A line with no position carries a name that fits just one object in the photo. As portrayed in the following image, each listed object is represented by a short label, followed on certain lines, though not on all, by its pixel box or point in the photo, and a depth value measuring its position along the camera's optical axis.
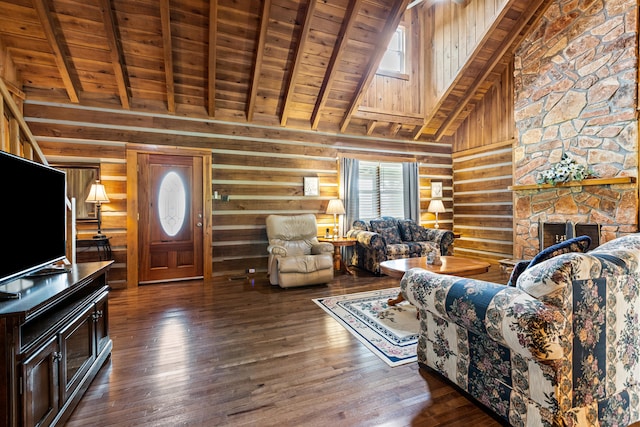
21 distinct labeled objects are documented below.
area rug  2.32
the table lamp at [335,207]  5.25
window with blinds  5.99
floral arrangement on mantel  4.41
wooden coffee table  3.00
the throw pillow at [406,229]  5.52
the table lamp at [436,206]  6.27
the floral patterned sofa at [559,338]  1.25
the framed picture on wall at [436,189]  6.63
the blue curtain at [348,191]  5.65
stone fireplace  4.01
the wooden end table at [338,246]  4.96
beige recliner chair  4.05
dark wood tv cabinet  1.21
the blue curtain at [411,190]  6.25
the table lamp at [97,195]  3.95
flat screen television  1.46
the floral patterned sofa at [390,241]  4.79
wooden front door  4.49
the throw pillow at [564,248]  1.55
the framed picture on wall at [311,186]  5.43
